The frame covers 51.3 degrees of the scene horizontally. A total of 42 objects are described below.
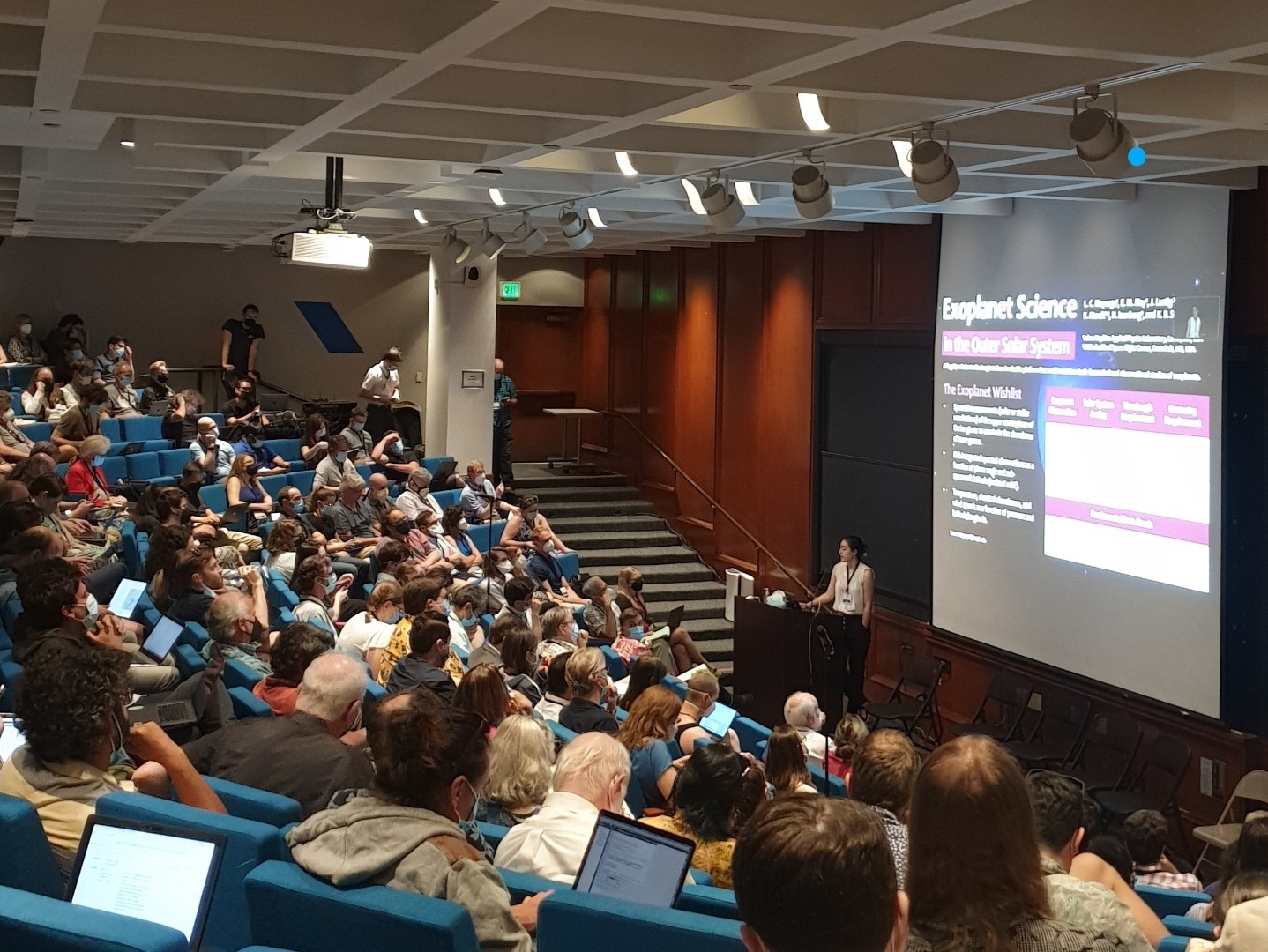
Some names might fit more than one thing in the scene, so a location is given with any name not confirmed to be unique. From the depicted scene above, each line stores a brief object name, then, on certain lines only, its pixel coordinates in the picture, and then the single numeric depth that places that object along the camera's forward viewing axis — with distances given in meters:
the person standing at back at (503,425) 14.16
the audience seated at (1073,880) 2.11
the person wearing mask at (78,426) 9.44
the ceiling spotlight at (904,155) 5.89
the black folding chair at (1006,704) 8.79
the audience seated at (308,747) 3.27
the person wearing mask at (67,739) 2.72
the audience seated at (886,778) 3.29
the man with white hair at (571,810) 3.15
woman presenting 9.98
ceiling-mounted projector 7.20
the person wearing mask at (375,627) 5.96
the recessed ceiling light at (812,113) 5.55
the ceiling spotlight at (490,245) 10.09
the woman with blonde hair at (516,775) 3.74
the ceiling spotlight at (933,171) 5.31
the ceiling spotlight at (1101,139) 4.54
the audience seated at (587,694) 5.24
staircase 12.84
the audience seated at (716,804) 3.62
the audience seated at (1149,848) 4.85
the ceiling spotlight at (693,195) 7.74
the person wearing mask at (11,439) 8.77
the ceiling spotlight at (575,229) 8.70
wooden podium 9.86
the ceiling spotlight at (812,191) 6.07
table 15.06
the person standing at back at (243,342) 15.80
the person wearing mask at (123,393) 11.98
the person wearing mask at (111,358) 13.75
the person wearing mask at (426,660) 4.86
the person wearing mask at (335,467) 10.57
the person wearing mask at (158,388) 13.05
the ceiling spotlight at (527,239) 9.55
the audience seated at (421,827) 2.26
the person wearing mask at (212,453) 10.27
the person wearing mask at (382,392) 13.45
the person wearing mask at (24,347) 13.83
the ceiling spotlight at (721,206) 6.81
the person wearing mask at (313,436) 11.49
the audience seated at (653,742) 4.69
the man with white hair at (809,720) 6.38
